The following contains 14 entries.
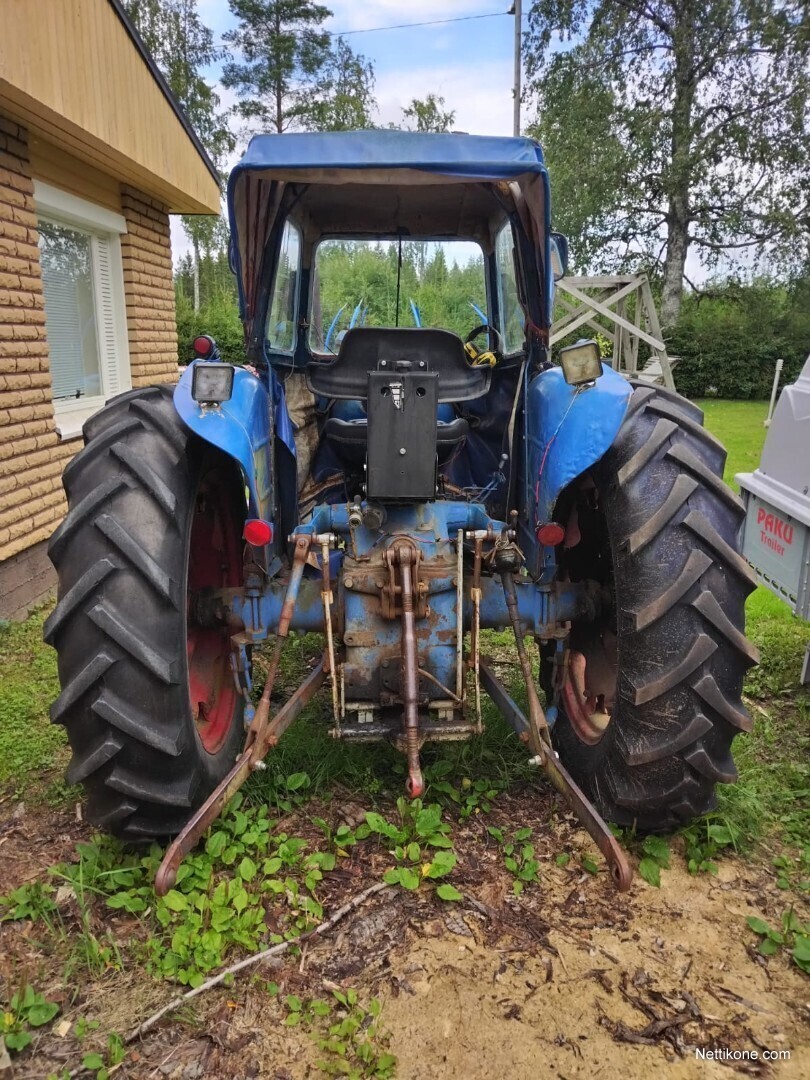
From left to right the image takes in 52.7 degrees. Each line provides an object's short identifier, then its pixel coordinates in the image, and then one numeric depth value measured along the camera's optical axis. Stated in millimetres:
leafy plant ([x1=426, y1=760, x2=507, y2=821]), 2768
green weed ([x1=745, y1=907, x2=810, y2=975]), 2080
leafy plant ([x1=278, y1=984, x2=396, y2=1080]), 1745
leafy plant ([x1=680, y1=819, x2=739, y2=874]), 2459
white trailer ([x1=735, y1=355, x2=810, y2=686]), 3322
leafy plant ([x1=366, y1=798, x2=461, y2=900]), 2350
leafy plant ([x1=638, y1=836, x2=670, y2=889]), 2383
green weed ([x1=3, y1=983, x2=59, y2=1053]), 1835
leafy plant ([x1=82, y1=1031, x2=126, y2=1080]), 1753
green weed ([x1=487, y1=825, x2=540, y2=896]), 2385
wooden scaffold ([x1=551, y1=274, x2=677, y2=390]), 13508
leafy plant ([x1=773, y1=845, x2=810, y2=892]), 2414
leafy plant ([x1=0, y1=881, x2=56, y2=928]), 2264
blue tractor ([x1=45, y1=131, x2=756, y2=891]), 2211
